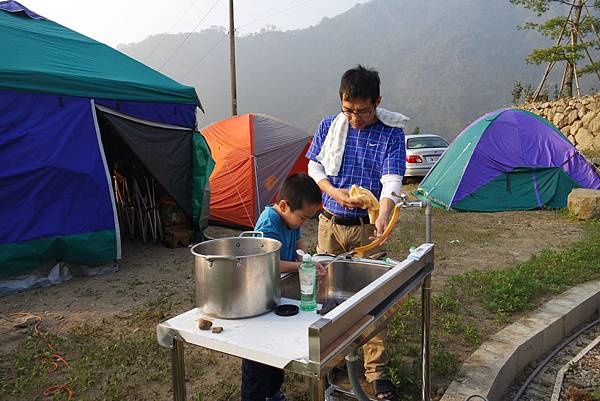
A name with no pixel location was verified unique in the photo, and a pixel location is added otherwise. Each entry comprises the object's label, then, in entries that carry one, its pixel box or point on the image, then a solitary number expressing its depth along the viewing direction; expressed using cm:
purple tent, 794
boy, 203
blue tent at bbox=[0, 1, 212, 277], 463
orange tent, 714
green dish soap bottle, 165
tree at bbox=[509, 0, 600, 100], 1498
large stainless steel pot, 145
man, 240
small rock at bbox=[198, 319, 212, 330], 145
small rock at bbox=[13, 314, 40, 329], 374
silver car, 1138
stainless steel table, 122
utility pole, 1487
